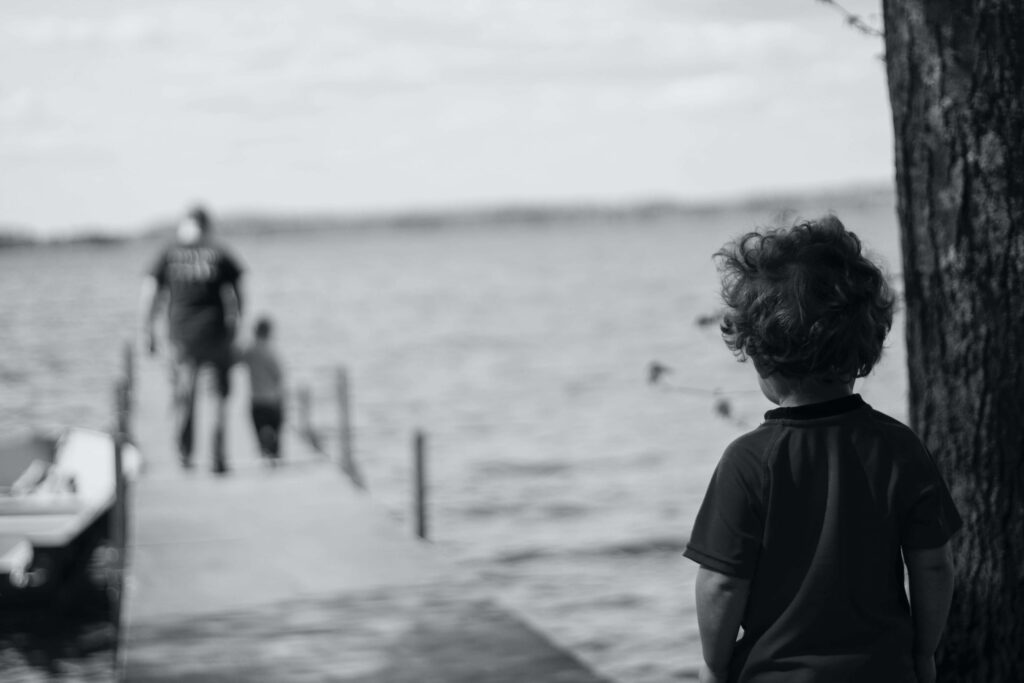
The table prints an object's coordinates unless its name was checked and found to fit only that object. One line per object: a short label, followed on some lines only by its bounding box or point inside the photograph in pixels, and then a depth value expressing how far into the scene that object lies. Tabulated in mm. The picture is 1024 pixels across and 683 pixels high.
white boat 10539
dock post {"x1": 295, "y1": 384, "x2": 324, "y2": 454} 17328
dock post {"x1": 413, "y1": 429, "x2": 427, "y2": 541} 13067
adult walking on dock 9625
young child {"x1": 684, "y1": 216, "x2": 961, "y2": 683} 2283
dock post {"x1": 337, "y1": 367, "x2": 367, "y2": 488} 15297
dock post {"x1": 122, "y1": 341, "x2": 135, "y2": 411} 17842
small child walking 11891
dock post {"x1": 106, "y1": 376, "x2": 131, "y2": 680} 10135
